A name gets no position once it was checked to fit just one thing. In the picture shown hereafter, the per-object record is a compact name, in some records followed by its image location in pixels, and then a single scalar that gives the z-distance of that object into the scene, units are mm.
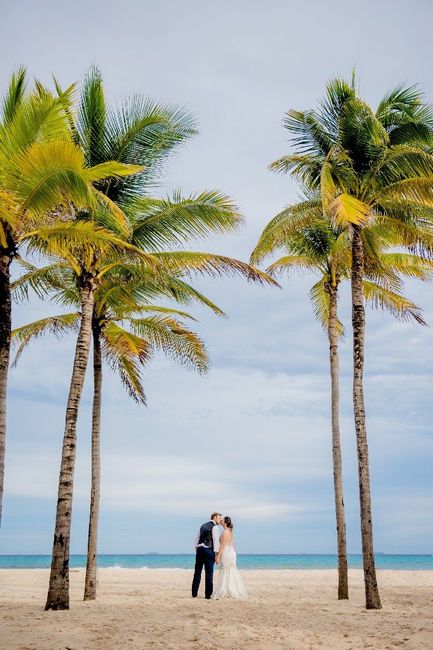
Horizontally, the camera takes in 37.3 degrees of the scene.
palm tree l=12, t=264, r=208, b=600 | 14508
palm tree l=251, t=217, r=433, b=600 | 14891
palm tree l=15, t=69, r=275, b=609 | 12258
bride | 14109
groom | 14203
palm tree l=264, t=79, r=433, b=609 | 12969
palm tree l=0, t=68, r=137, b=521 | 10141
